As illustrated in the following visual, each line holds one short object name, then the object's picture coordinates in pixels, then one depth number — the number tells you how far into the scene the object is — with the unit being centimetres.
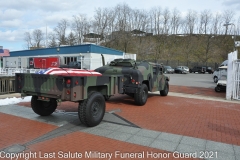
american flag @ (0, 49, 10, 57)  4633
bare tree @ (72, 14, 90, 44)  6200
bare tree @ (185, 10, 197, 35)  7800
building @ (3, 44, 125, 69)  2817
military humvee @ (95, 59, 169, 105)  884
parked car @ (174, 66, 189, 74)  4323
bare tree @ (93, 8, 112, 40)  5876
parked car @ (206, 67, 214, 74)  4669
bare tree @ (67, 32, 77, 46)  6009
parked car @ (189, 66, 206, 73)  4671
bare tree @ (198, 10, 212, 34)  7665
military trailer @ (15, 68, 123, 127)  520
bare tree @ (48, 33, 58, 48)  6580
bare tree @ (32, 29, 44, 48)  8221
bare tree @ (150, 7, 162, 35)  7638
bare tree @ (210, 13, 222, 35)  7375
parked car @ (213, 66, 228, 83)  1938
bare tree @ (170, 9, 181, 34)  7800
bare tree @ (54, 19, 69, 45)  6197
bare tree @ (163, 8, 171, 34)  7694
